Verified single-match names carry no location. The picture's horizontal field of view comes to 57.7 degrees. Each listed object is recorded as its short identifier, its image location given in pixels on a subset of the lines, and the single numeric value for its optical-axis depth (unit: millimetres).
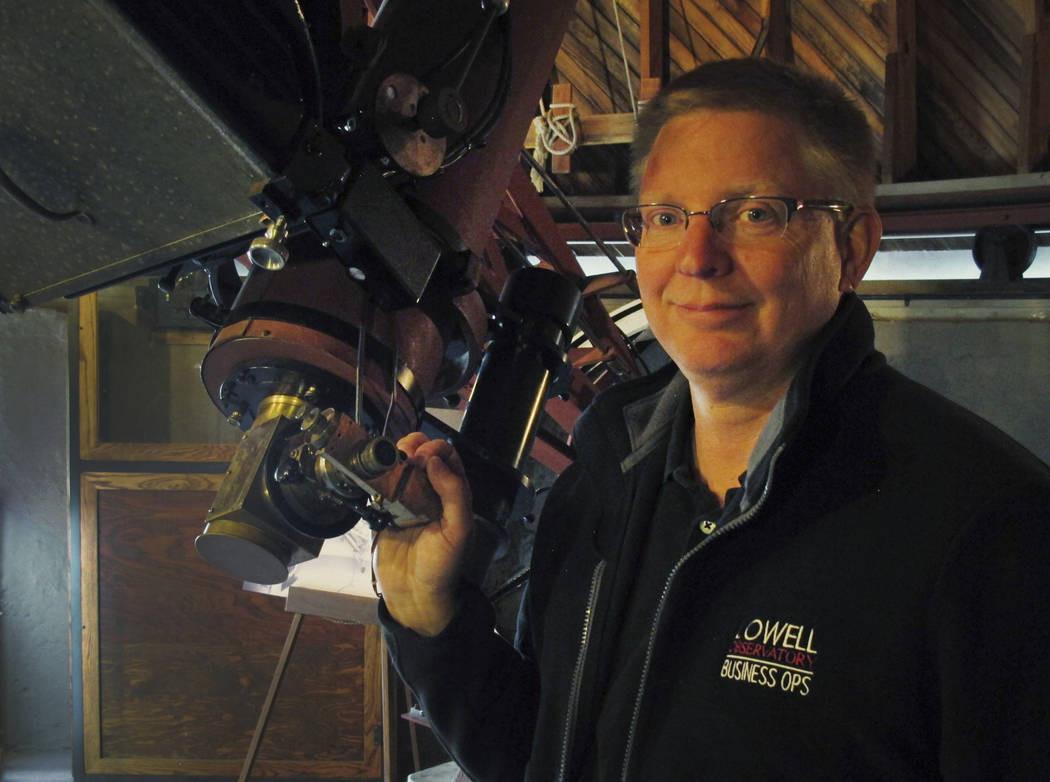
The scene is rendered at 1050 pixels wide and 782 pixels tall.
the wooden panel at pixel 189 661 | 3871
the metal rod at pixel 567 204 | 1624
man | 733
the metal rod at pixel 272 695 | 2891
